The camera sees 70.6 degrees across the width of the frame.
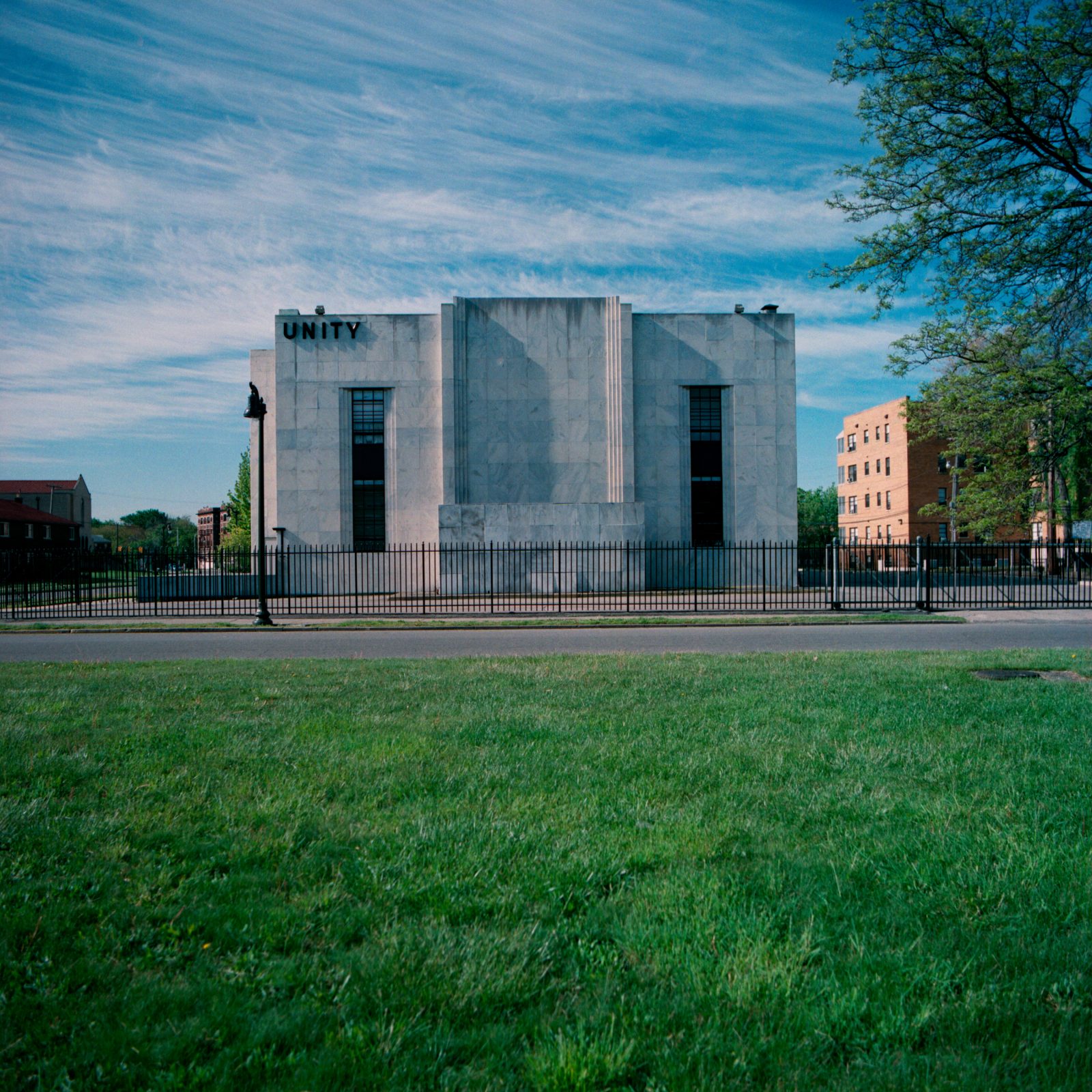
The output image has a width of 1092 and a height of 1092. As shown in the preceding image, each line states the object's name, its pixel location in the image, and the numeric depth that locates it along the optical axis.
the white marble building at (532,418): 37.28
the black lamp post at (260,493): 21.73
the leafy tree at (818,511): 102.69
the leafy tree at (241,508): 59.75
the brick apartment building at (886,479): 68.94
